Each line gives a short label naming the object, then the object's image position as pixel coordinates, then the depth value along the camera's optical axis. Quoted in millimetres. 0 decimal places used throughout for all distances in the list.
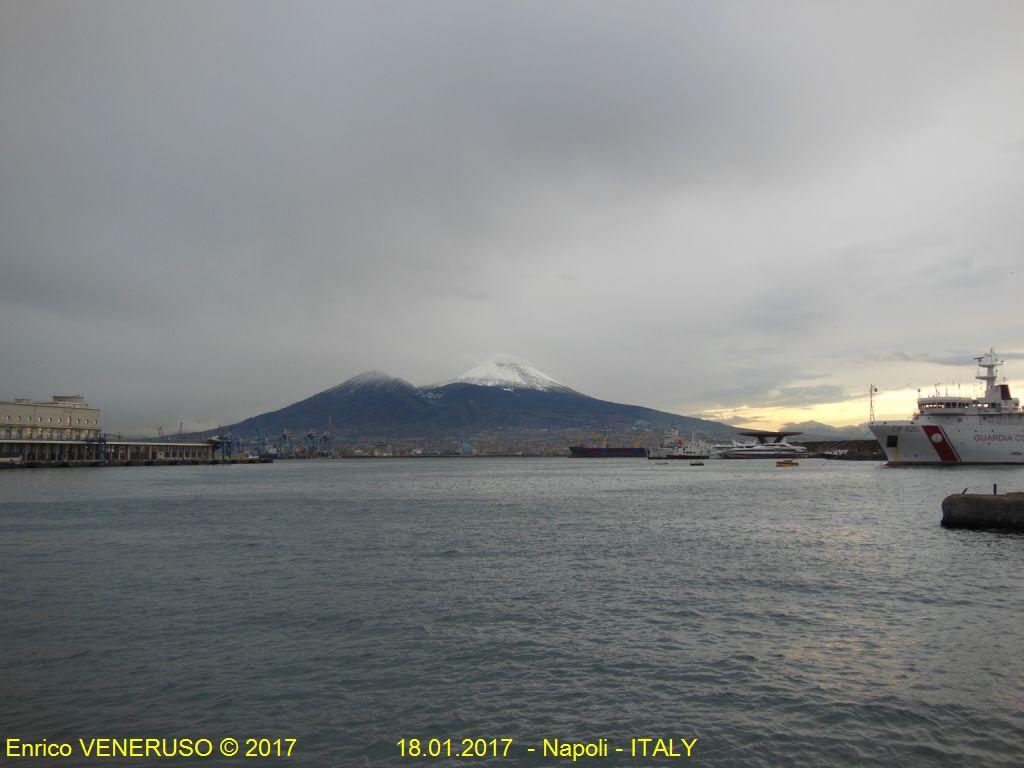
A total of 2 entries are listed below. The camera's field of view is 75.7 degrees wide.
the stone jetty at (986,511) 30359
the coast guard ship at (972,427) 88562
